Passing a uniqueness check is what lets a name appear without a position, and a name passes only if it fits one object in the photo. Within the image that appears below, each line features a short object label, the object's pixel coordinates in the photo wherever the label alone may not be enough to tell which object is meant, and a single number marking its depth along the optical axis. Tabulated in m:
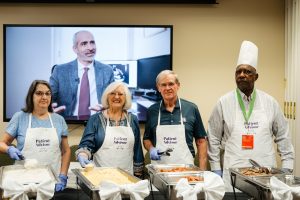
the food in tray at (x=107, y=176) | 1.82
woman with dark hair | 2.47
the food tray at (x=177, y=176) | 1.75
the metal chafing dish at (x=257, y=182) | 1.60
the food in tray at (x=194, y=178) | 1.78
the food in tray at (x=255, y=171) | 1.85
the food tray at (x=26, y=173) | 1.73
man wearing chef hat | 2.43
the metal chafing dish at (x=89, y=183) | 1.59
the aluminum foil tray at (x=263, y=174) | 1.80
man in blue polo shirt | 2.63
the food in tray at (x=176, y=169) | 1.99
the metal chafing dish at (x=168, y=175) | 1.64
